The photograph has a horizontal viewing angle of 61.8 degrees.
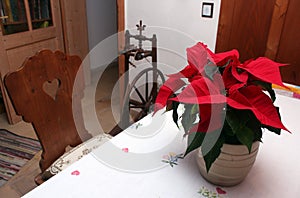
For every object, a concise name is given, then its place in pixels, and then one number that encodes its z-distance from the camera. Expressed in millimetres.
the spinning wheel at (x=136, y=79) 1554
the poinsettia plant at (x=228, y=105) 594
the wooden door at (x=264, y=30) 1629
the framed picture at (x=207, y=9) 1853
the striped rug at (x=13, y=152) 1843
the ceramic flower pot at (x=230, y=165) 651
